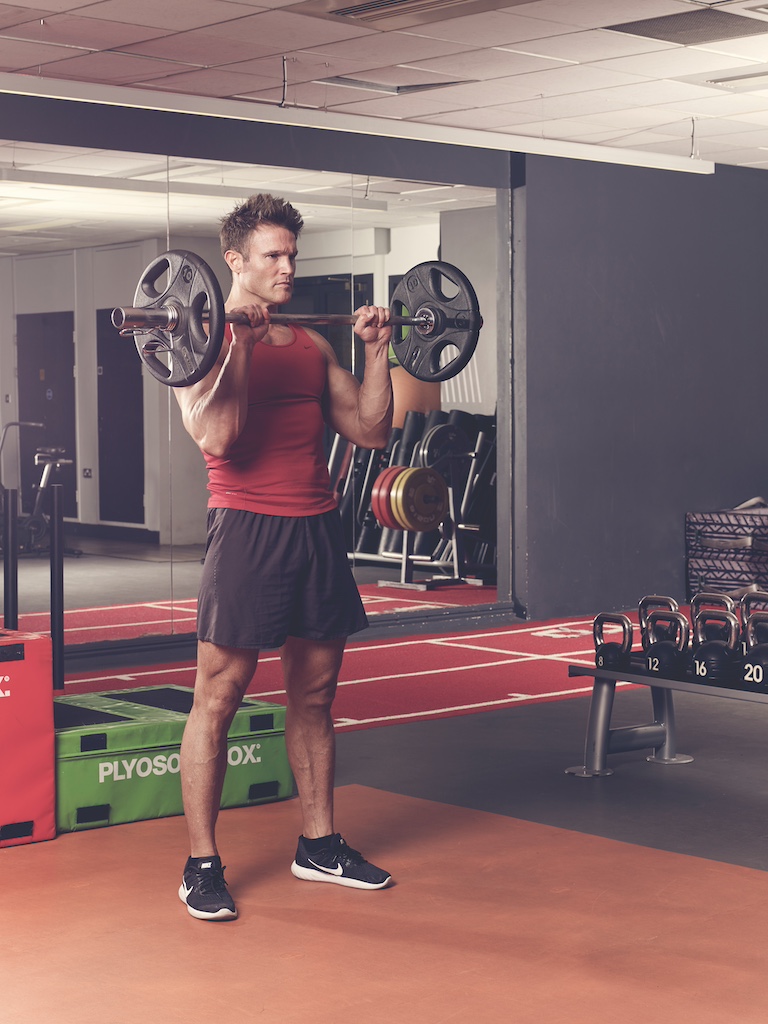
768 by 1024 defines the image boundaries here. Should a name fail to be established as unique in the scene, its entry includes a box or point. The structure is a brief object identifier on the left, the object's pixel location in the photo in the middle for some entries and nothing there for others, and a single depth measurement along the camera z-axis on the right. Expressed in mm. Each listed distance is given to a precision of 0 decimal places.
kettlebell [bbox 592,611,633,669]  4551
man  3303
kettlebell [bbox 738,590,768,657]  4297
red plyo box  3775
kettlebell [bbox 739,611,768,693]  4145
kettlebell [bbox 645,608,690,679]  4398
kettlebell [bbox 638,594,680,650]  4508
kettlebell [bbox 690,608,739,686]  4234
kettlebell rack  4516
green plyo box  3957
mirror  6707
